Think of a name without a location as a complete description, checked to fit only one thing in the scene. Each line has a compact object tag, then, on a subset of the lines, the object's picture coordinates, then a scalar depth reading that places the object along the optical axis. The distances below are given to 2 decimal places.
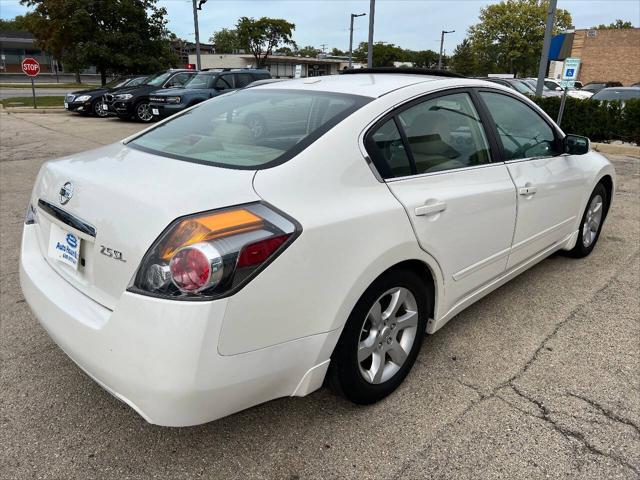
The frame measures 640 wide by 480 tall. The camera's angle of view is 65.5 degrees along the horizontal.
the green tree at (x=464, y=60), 63.61
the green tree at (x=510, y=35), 50.06
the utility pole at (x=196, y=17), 22.08
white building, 71.06
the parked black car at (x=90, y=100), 17.39
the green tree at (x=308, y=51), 114.81
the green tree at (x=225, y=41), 97.81
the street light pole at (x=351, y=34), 35.44
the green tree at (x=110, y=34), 26.50
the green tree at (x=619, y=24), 83.91
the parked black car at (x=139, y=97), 15.88
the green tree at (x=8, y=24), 101.35
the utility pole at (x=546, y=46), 11.87
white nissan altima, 1.73
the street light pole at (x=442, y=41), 46.40
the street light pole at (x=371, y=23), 19.02
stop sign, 18.17
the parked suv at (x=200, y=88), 14.38
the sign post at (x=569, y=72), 9.98
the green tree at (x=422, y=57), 87.07
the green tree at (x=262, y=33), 74.14
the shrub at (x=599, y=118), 11.98
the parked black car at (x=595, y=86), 26.73
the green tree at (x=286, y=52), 94.75
